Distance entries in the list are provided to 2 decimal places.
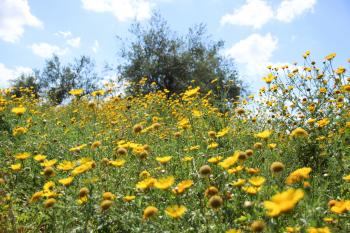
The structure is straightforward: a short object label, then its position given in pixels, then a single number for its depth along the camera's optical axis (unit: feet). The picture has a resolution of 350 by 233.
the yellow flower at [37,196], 7.21
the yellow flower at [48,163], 8.74
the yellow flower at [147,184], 6.84
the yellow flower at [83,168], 7.54
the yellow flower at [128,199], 7.11
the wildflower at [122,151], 8.44
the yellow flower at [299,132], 8.54
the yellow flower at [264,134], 8.25
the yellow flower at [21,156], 8.78
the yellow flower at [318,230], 4.77
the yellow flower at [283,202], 4.49
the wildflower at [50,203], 6.71
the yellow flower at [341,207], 5.67
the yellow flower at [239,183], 6.45
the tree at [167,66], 60.70
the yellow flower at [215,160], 7.64
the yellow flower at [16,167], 8.60
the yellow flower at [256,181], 6.31
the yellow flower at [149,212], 5.98
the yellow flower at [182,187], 6.51
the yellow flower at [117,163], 8.08
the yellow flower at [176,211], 5.74
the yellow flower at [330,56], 14.44
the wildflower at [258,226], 4.99
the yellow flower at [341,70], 13.44
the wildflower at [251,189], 6.56
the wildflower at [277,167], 6.25
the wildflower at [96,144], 9.37
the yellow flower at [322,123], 10.22
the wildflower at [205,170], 6.74
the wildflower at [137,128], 9.79
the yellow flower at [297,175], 6.13
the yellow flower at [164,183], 6.50
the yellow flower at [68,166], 8.22
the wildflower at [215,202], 5.70
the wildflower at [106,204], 6.33
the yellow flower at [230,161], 6.83
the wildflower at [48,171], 7.72
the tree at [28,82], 87.17
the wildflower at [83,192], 7.02
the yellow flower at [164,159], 7.57
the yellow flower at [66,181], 7.57
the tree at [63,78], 87.76
